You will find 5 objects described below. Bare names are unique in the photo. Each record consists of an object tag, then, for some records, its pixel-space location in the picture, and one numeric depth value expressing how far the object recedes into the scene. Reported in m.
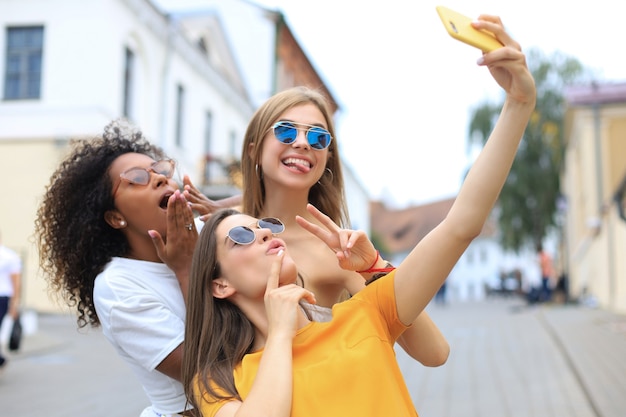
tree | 30.00
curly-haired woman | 2.20
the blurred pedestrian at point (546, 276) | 22.30
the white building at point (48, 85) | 18.73
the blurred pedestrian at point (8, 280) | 8.77
